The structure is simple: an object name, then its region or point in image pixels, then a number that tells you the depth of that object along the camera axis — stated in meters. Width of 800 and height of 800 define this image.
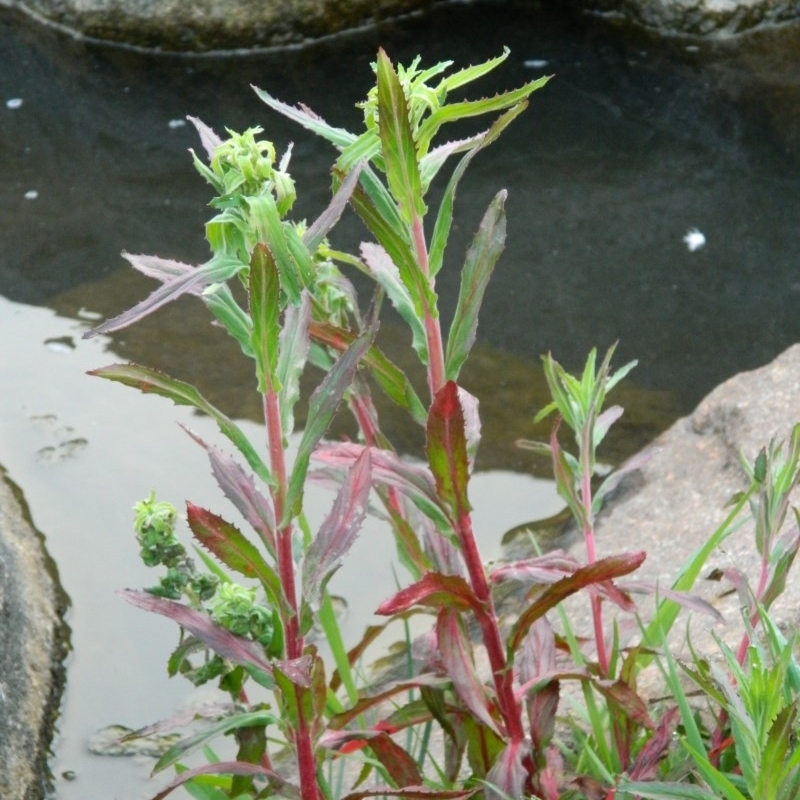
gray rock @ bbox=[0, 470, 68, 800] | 4.21
